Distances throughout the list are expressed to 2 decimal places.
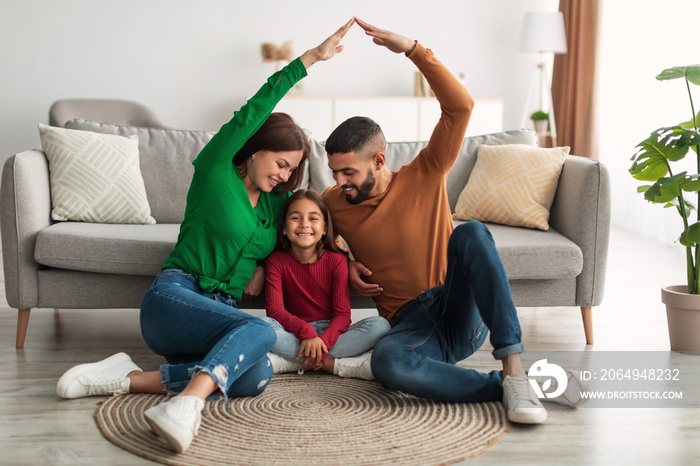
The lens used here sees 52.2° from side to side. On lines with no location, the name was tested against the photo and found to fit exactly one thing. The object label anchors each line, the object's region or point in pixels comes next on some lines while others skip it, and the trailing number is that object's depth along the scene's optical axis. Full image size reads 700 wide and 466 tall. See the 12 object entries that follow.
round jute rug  1.62
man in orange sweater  1.85
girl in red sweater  2.11
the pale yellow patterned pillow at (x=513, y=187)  2.77
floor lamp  5.48
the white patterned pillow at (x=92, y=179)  2.69
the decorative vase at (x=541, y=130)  5.59
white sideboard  5.38
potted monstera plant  2.32
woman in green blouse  1.90
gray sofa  2.44
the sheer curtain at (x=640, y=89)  4.54
